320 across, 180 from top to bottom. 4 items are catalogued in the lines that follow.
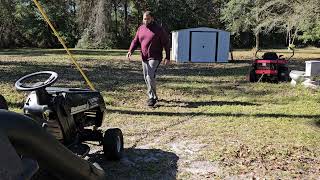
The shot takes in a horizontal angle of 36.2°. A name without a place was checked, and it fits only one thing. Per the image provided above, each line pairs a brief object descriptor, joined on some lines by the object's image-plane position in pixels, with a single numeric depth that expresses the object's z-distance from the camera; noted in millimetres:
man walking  9195
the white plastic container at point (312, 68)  12961
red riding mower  13852
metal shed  24266
